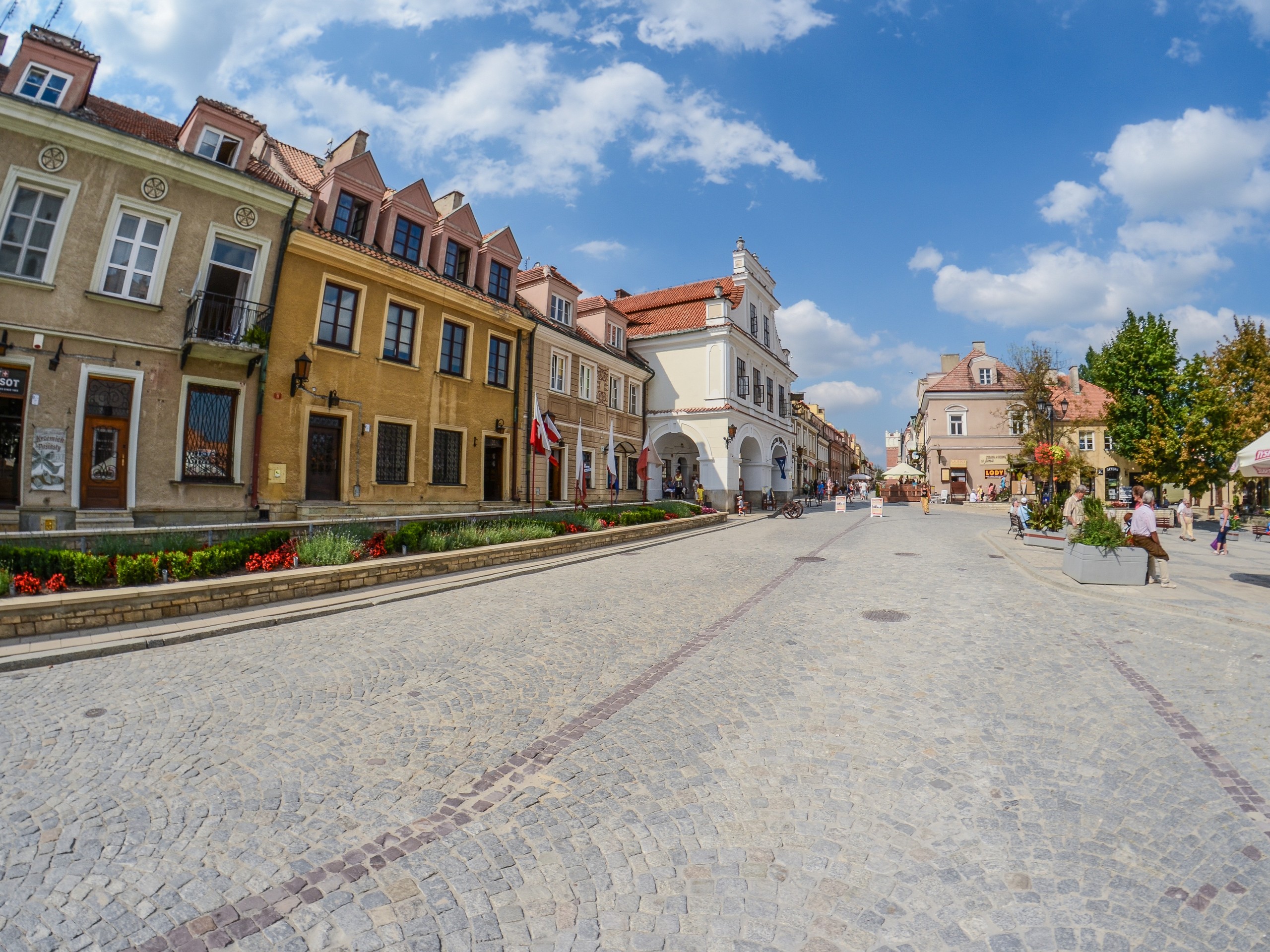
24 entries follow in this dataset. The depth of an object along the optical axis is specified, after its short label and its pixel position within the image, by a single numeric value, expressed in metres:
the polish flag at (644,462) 23.17
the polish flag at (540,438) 16.95
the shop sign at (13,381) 11.33
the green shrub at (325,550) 10.08
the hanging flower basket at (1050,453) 22.20
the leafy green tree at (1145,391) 31.08
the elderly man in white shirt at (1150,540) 10.65
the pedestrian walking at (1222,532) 16.06
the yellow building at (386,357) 15.09
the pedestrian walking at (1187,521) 21.34
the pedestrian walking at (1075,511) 13.48
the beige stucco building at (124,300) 11.48
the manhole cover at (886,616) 8.09
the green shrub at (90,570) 7.63
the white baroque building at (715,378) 30.77
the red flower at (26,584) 7.20
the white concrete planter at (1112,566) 10.52
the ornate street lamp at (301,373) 14.64
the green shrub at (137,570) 7.88
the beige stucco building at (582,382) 23.19
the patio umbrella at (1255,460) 9.83
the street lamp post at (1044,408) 37.43
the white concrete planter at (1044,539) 16.05
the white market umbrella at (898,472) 40.56
